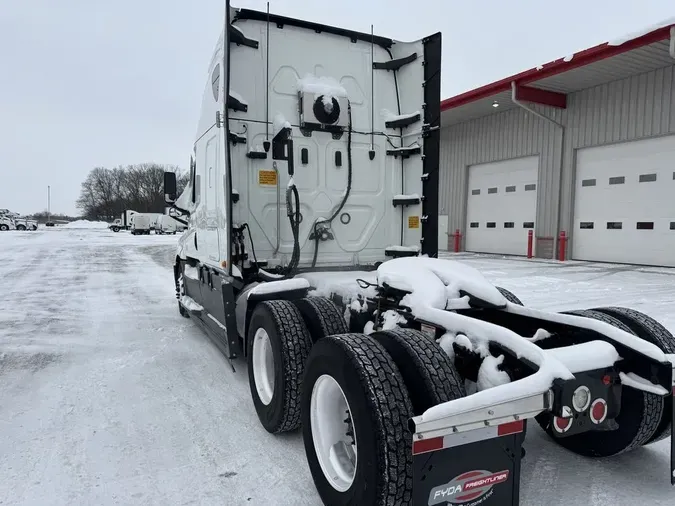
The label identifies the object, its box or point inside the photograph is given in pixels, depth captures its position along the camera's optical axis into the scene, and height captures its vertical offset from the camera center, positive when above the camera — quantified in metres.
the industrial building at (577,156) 12.30 +1.92
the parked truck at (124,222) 52.64 -0.69
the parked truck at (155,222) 50.06 -0.58
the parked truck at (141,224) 46.15 -0.74
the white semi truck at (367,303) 1.91 -0.58
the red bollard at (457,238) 18.86 -0.79
